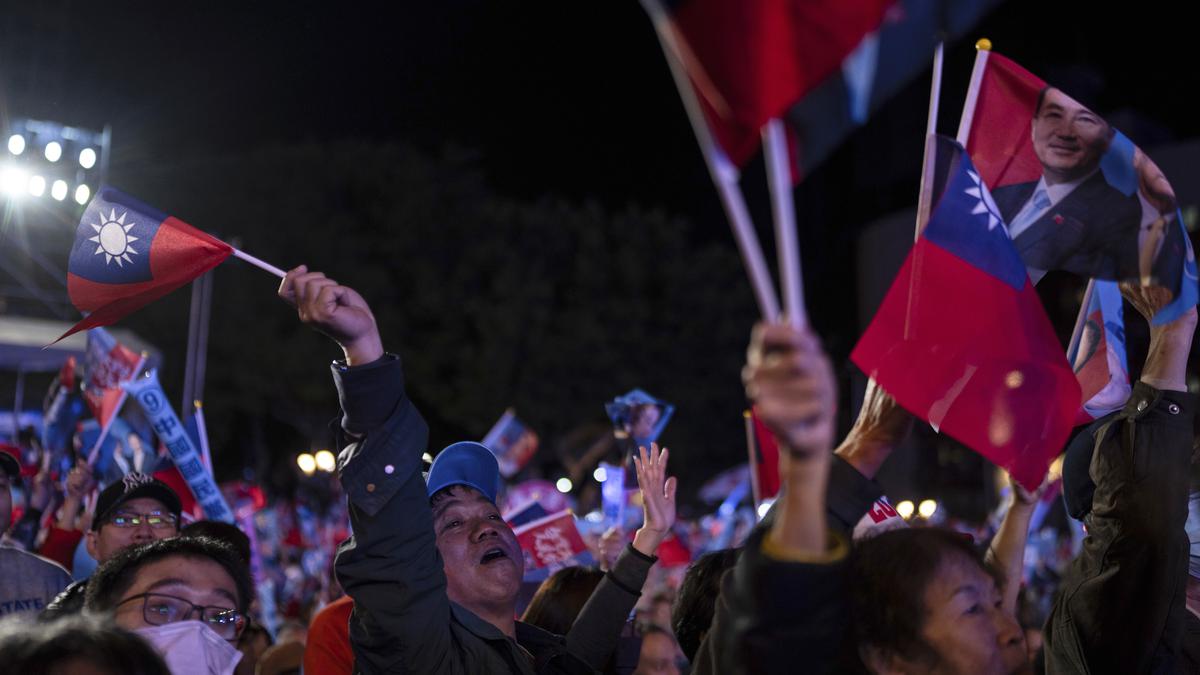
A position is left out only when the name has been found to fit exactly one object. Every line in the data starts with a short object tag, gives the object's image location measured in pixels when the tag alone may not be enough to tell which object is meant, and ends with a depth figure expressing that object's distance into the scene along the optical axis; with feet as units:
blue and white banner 20.31
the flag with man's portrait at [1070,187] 9.25
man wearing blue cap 8.27
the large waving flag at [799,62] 5.43
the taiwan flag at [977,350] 8.55
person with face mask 9.30
